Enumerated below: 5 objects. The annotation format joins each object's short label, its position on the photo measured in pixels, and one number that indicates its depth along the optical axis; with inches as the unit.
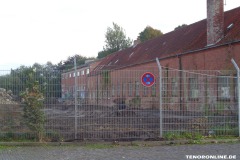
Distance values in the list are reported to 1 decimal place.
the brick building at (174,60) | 464.8
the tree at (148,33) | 2906.0
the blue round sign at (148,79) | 470.6
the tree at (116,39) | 3326.8
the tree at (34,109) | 449.7
